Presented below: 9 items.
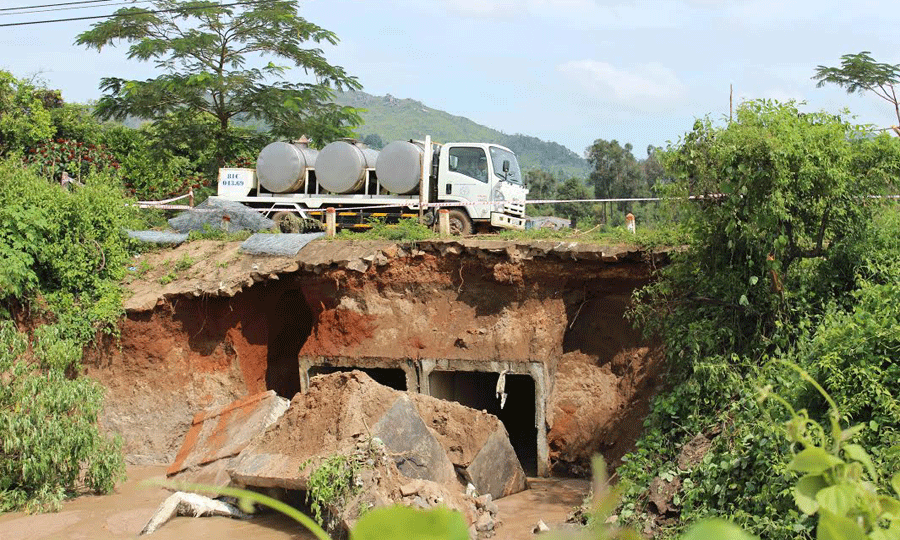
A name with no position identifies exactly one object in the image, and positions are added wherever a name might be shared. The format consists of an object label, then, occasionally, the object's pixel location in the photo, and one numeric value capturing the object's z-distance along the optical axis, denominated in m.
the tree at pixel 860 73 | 19.97
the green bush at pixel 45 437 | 13.18
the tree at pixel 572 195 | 38.56
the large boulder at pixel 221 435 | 13.96
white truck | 19.62
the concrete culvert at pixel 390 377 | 18.59
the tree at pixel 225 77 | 24.78
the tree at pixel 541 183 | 45.16
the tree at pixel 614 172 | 39.03
